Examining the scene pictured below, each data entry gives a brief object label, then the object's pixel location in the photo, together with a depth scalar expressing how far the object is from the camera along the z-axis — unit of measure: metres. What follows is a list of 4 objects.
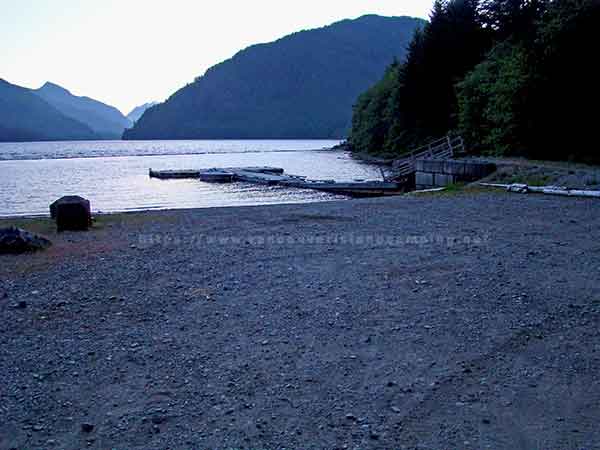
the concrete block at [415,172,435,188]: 26.17
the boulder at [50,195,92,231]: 12.38
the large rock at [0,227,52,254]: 9.45
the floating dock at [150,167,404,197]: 27.69
